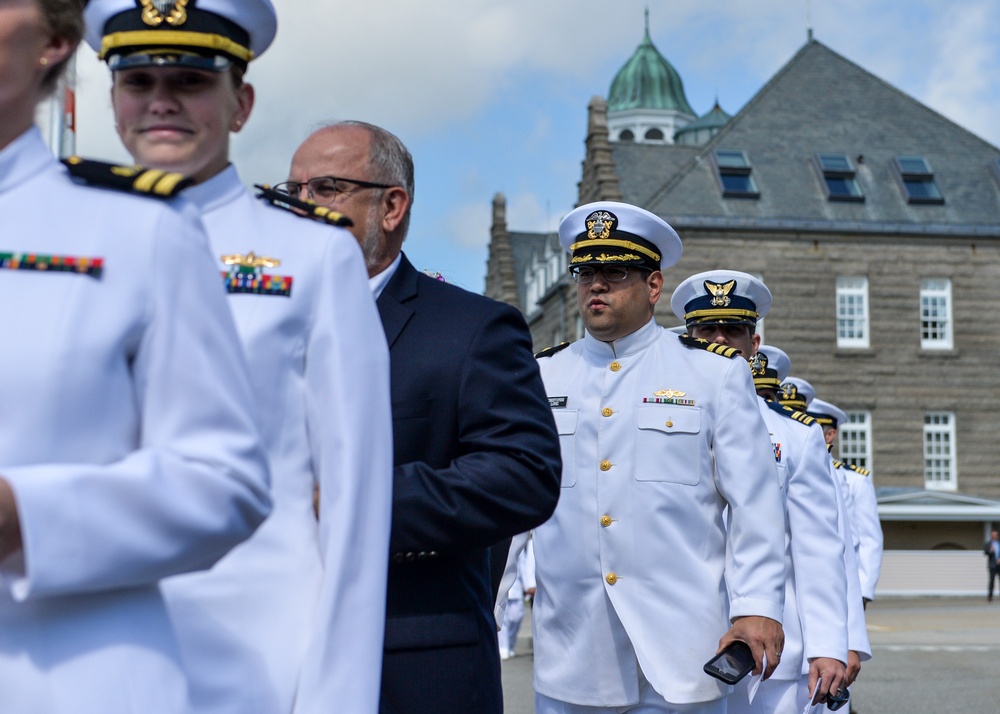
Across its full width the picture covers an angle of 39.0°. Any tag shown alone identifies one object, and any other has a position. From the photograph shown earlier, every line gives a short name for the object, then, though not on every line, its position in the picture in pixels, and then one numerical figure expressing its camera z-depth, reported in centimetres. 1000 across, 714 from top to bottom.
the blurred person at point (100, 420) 158
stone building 3750
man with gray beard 299
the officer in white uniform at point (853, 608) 708
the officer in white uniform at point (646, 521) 488
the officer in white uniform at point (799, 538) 607
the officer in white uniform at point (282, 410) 212
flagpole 1063
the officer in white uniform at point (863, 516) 1163
